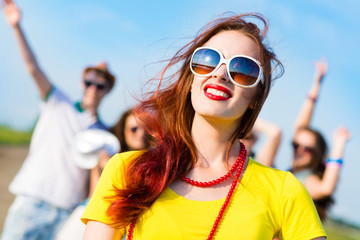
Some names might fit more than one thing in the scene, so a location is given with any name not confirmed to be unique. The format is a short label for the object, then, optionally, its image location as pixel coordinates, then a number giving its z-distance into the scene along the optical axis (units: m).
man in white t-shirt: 4.75
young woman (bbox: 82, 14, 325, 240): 1.71
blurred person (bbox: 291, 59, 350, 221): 4.90
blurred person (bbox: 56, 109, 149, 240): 4.59
